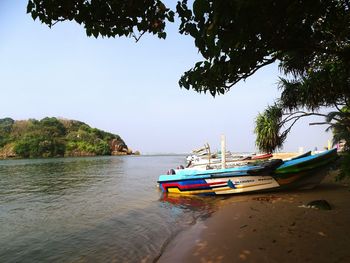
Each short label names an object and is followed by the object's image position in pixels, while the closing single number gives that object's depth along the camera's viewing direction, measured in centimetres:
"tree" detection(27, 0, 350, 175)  315
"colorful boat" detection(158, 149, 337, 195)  989
